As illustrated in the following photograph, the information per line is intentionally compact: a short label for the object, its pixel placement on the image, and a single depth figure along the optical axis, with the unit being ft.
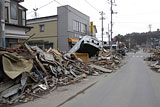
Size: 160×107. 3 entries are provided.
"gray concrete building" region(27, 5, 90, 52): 97.75
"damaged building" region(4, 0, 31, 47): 49.63
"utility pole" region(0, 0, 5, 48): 23.36
